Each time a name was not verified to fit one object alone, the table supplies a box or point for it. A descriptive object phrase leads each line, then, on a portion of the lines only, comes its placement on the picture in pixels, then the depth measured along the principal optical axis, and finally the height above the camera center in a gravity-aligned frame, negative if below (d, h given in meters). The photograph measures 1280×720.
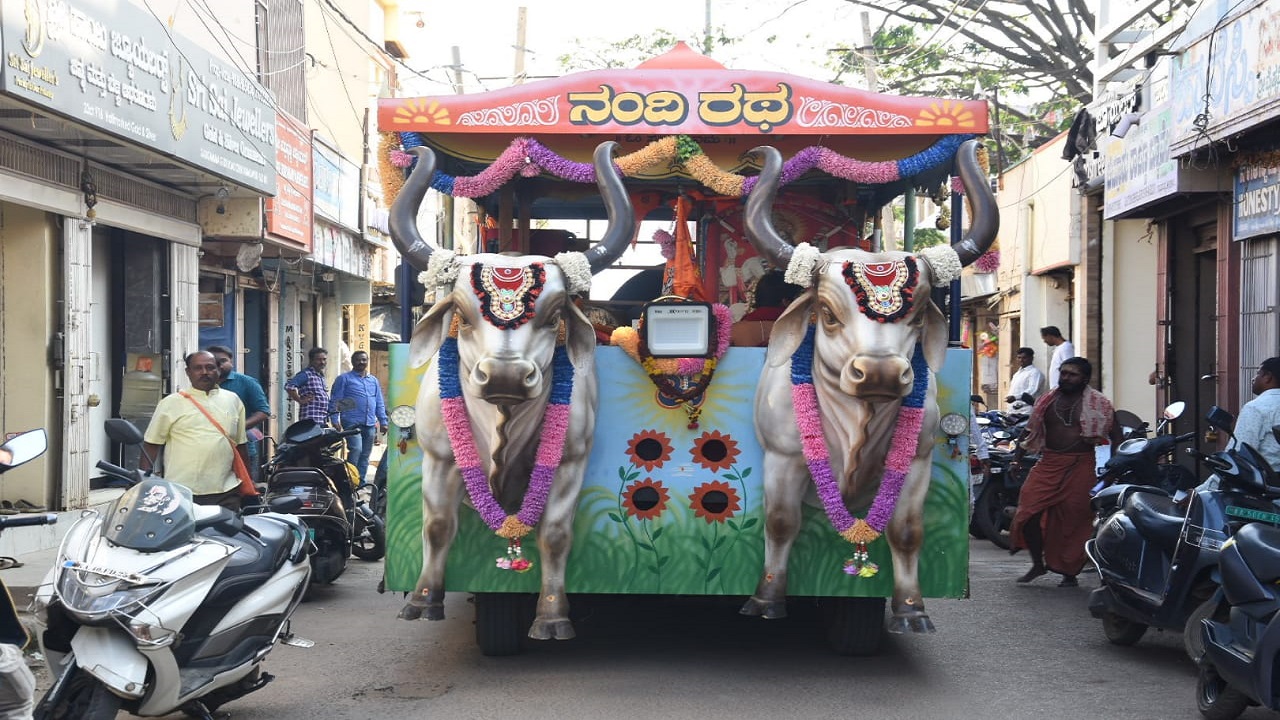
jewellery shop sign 8.37 +1.94
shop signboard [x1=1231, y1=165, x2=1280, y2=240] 10.34 +1.12
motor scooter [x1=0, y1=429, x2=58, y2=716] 3.69 -0.84
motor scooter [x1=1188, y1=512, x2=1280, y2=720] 4.86 -1.11
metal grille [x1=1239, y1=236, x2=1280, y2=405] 10.62 +0.29
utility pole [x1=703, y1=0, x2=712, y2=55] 23.09 +5.29
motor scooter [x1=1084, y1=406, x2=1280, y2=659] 5.85 -0.98
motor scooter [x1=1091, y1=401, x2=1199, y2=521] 7.52 -0.74
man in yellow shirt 7.39 -0.51
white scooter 4.57 -0.93
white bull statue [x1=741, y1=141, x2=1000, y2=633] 5.69 -0.25
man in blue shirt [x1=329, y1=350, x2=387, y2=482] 12.47 -0.55
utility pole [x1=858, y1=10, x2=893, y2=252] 18.62 +4.15
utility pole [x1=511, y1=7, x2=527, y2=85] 22.20 +5.18
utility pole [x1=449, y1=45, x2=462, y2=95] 22.38 +4.81
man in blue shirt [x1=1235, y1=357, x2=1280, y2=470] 7.55 -0.46
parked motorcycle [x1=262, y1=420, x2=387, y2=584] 8.55 -0.93
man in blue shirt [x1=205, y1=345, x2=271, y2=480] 8.88 -0.29
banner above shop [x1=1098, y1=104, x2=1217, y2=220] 11.55 +1.60
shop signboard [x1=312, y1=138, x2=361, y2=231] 16.95 +2.10
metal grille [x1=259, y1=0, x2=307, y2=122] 16.78 +3.72
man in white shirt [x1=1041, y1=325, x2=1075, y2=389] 13.96 -0.05
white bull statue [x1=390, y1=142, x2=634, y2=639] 5.68 -0.26
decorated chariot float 5.78 -0.21
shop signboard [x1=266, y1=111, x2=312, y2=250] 14.55 +1.80
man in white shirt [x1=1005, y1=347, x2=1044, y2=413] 14.42 -0.38
